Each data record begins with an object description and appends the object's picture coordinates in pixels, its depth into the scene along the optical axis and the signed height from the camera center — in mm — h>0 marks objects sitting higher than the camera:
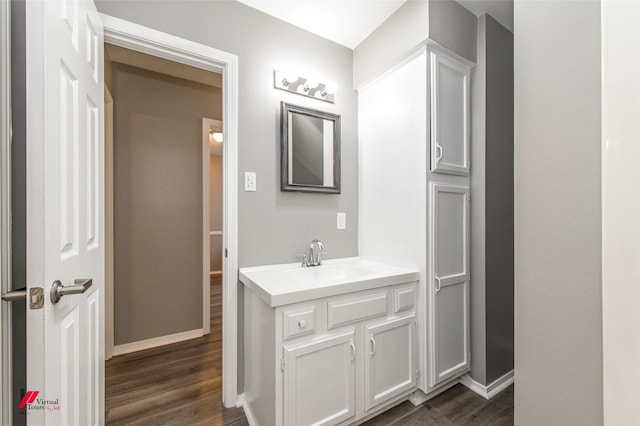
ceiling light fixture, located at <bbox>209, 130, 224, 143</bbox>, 3818 +1090
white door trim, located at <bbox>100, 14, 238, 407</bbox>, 1678 +39
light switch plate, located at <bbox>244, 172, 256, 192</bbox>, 1747 +203
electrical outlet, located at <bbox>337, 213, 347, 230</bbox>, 2127 -67
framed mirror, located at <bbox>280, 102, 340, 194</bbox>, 1858 +454
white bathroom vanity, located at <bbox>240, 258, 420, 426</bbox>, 1262 -700
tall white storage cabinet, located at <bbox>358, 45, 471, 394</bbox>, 1685 +142
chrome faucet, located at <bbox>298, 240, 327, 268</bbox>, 1903 -309
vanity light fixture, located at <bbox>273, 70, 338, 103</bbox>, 1865 +913
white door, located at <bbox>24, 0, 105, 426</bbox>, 693 +14
